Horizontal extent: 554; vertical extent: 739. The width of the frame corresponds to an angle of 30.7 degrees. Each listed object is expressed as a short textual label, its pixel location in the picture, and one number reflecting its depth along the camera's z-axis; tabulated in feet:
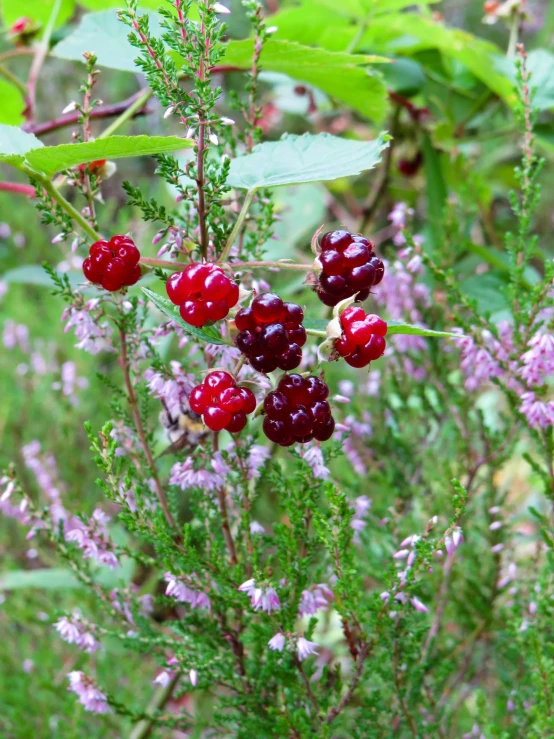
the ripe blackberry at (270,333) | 0.69
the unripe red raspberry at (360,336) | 0.69
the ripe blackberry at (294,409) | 0.71
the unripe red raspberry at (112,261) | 0.73
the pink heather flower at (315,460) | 0.83
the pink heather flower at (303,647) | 0.81
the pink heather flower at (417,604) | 0.85
